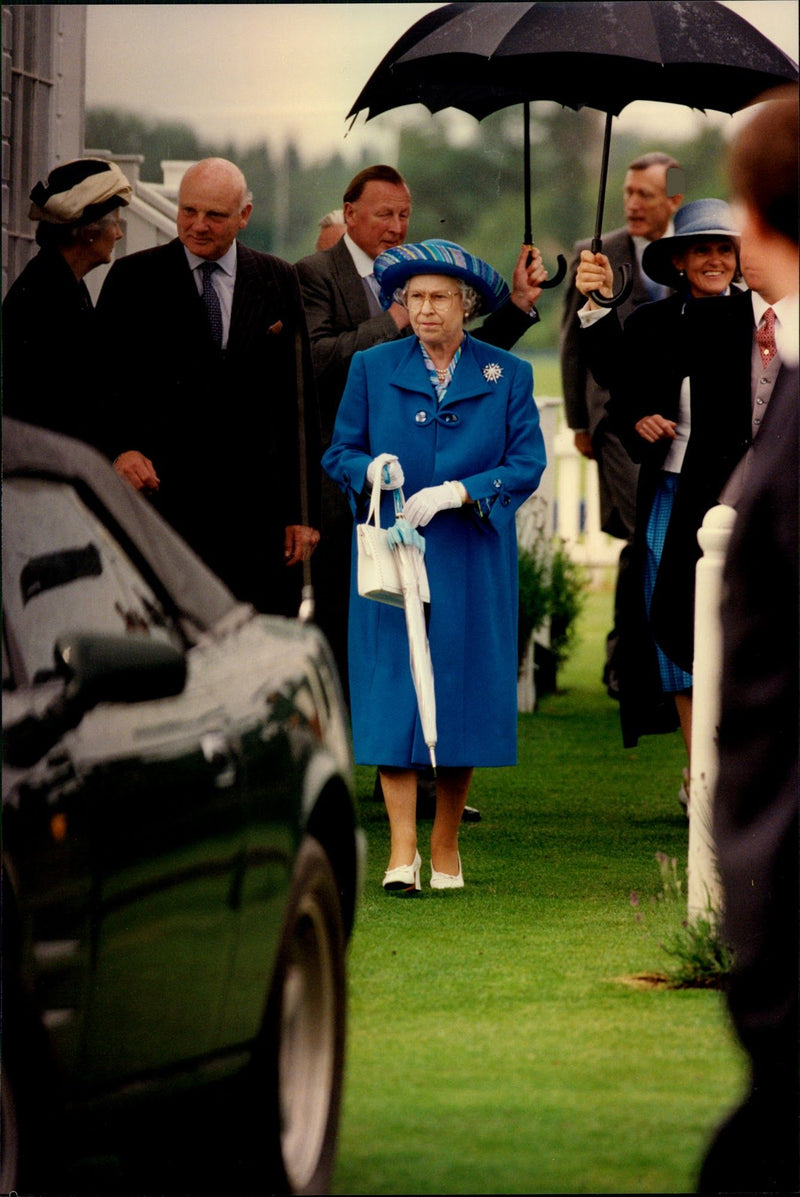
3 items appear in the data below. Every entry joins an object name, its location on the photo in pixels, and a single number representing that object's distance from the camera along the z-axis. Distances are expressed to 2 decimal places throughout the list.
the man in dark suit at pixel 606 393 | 16.02
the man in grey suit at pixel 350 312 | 12.31
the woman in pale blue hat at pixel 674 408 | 12.38
